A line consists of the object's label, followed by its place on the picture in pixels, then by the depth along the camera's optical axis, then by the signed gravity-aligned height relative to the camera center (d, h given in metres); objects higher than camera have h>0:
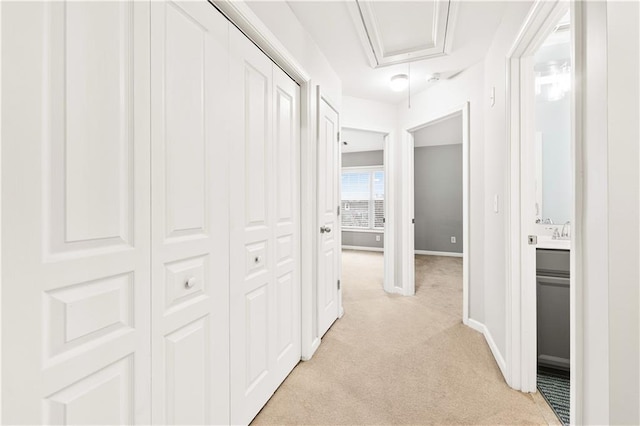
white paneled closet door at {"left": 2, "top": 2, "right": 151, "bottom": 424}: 0.62 +0.00
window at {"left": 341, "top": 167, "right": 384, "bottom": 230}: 7.07 +0.34
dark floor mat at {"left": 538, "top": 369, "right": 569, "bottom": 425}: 1.56 -1.07
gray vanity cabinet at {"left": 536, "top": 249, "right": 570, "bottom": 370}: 1.83 -0.62
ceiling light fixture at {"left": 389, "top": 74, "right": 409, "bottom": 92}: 2.82 +1.28
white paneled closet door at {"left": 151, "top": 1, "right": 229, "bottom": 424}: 0.97 -0.01
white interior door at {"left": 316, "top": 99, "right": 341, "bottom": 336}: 2.29 -0.05
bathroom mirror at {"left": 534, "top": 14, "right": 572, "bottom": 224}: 2.35 +0.66
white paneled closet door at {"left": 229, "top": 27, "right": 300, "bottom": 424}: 1.37 -0.09
